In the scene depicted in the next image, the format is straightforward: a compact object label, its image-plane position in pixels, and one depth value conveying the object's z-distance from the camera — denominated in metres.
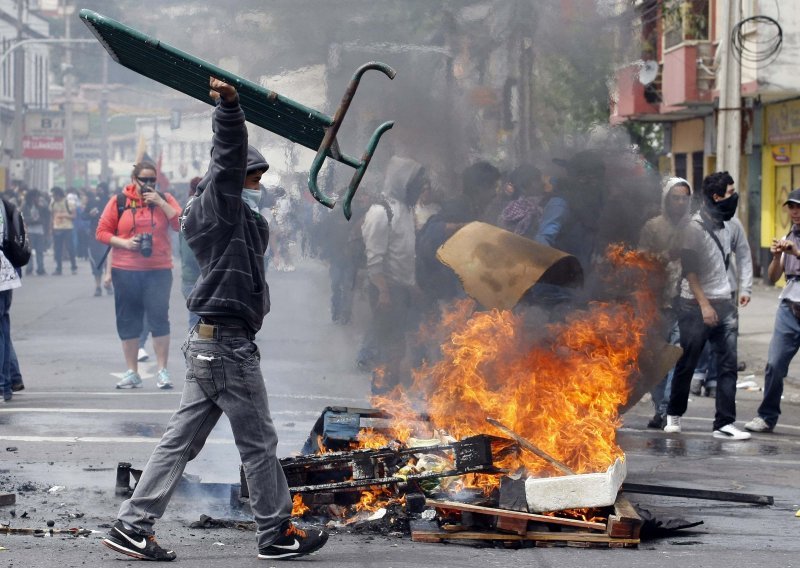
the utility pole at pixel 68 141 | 54.22
